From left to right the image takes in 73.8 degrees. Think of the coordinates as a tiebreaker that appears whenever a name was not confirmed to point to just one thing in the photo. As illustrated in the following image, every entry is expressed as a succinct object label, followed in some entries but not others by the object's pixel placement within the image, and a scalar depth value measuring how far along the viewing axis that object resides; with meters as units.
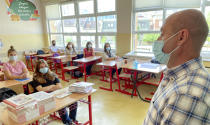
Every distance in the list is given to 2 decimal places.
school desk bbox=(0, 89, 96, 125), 1.36
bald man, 0.60
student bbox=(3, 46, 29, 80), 2.80
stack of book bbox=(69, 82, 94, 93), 1.93
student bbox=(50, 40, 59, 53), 6.38
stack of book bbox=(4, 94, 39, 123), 1.30
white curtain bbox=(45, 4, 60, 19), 6.48
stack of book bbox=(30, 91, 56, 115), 1.46
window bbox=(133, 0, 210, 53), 3.61
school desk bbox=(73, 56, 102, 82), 4.35
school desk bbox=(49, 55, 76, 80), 4.80
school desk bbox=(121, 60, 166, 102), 3.11
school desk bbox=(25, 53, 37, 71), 6.15
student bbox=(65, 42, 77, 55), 5.43
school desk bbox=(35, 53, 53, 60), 5.78
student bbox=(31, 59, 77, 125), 2.25
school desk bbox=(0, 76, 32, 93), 2.43
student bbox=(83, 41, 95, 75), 5.18
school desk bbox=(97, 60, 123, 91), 3.63
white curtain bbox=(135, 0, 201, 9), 3.56
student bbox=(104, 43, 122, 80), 4.65
